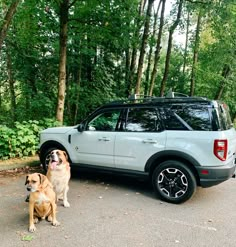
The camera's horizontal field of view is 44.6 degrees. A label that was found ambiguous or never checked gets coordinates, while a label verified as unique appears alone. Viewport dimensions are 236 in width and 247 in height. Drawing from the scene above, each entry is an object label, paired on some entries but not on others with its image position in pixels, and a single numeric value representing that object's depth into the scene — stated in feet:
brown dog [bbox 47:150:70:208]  15.46
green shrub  24.29
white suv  15.89
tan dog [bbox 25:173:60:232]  12.71
